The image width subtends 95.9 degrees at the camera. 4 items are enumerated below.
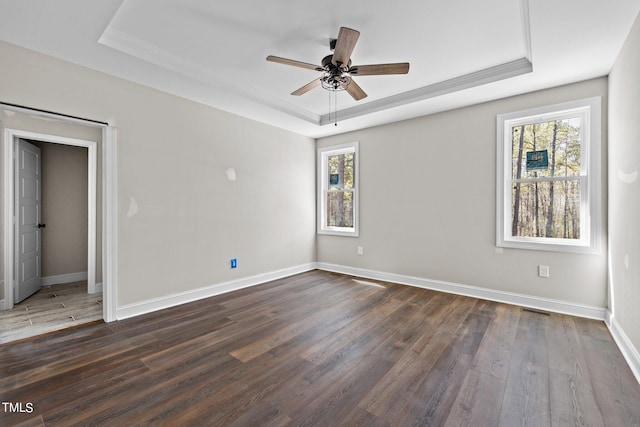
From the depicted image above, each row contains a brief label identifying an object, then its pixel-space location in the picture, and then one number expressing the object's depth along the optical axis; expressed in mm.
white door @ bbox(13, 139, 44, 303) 3523
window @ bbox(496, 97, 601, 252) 3062
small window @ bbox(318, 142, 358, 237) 5133
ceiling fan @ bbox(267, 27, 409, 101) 2184
